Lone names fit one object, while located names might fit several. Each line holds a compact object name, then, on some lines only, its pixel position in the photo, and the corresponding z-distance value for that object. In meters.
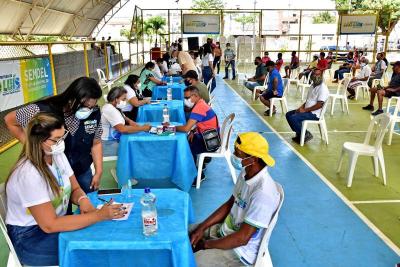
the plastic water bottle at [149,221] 2.07
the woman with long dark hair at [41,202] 2.05
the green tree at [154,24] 27.08
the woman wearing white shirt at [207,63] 11.58
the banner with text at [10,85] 5.59
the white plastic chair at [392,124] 6.54
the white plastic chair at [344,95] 8.93
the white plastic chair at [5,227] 2.20
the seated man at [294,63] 14.89
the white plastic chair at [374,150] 4.70
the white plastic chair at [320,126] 6.41
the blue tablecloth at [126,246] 2.05
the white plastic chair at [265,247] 2.22
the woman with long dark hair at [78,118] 2.96
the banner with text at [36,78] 6.26
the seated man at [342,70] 14.24
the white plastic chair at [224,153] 4.72
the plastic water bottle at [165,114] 5.01
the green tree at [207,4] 44.41
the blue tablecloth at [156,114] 5.94
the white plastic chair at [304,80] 12.83
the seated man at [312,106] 6.37
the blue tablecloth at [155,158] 4.30
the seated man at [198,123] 4.48
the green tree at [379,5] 24.83
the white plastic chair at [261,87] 10.45
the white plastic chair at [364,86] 11.00
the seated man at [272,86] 8.62
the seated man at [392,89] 8.38
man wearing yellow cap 2.20
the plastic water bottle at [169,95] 7.03
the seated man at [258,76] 10.85
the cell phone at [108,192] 2.67
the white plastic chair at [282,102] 8.70
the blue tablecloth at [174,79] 9.96
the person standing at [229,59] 15.41
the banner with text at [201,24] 18.78
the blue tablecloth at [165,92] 8.40
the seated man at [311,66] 12.90
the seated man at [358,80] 10.95
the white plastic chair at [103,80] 11.43
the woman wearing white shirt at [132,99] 6.10
